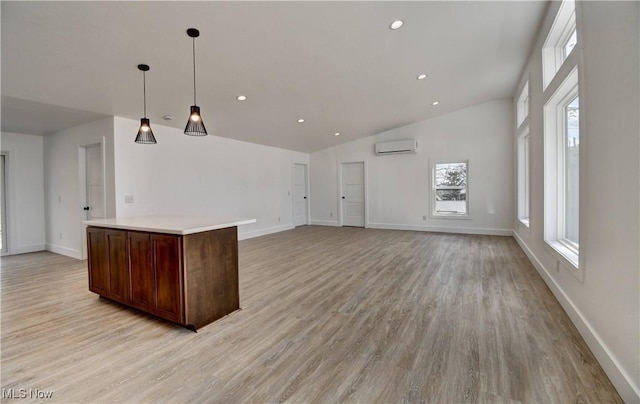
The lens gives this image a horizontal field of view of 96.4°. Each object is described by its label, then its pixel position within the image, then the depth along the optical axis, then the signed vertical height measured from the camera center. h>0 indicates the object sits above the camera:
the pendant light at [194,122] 2.67 +0.73
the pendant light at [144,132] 3.08 +0.74
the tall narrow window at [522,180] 5.67 +0.30
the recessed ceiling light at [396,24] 3.00 +1.83
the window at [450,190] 7.03 +0.16
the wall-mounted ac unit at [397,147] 7.33 +1.31
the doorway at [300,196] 8.62 +0.07
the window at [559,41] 2.85 +1.72
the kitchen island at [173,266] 2.38 -0.60
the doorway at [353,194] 8.44 +0.10
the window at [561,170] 2.99 +0.28
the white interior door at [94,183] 4.76 +0.31
